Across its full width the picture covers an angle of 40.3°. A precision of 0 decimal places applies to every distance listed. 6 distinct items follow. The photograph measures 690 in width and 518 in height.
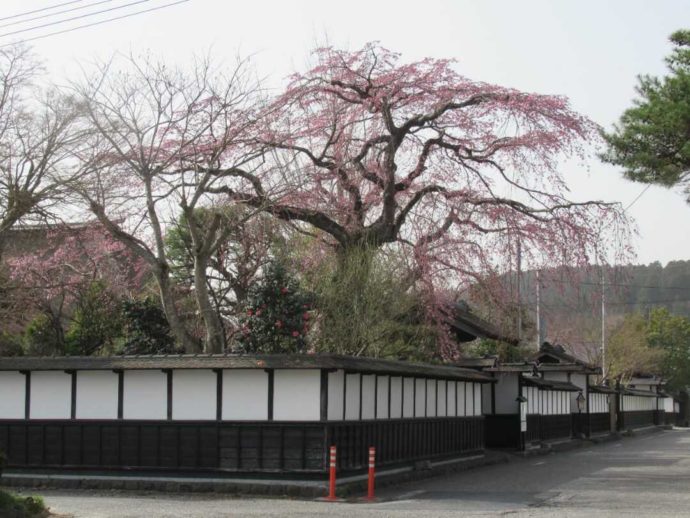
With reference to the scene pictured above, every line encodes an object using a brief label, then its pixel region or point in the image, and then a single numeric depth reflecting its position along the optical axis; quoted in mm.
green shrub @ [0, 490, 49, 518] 13031
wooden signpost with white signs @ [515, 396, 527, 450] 33219
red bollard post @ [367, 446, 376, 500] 17641
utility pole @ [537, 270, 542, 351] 24372
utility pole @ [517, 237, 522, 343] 23703
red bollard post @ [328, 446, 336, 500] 17094
